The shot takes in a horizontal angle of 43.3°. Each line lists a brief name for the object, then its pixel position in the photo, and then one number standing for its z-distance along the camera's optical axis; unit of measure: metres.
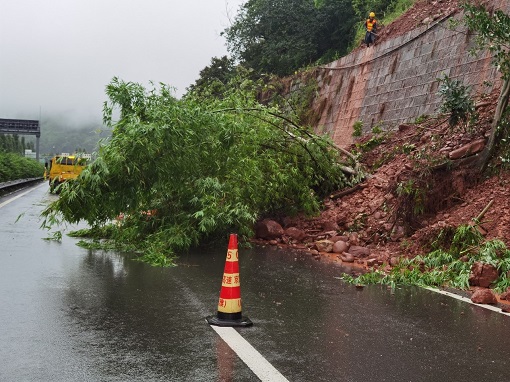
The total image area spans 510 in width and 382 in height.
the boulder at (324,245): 12.35
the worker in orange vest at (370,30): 25.03
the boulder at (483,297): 7.48
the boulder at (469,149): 12.53
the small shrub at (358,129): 22.75
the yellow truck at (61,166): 34.31
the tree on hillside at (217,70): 43.91
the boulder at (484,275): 8.55
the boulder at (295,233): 13.37
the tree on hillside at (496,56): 11.81
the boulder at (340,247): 12.16
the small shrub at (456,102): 12.93
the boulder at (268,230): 13.53
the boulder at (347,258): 11.18
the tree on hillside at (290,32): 35.94
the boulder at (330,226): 13.60
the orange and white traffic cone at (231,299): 5.94
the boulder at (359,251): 11.47
